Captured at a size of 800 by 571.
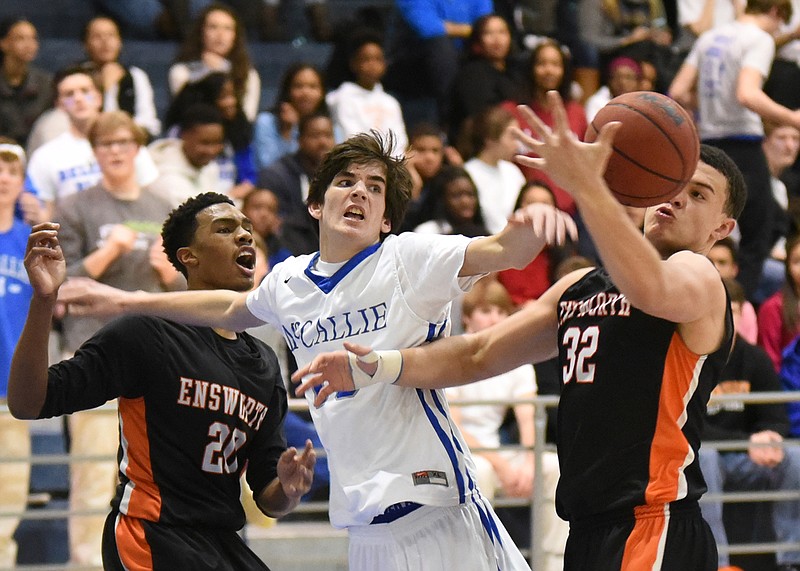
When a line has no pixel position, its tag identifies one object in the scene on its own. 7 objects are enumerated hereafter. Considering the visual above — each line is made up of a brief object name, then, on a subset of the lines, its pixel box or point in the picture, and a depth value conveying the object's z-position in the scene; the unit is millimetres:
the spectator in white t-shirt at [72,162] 15331
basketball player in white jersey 8235
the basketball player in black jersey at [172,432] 8733
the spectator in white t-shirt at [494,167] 17335
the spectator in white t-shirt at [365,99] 18431
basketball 7658
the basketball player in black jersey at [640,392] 7694
